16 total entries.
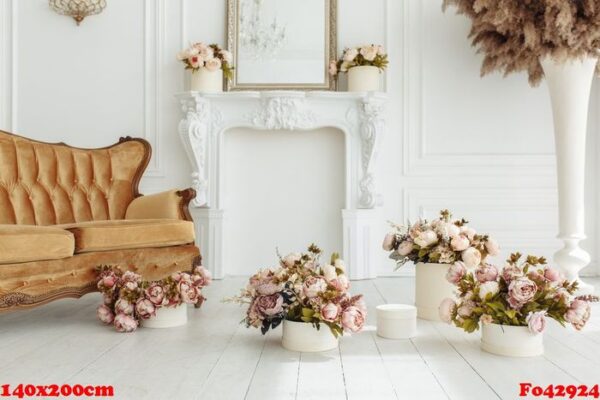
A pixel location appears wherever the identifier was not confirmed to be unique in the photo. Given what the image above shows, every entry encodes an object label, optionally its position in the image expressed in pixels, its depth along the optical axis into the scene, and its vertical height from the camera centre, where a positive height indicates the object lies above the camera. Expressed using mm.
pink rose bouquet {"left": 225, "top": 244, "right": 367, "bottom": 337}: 2021 -361
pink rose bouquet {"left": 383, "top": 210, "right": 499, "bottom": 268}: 2525 -201
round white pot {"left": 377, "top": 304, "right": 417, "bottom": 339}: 2287 -499
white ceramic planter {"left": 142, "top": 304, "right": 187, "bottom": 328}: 2509 -533
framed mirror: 4195 +1183
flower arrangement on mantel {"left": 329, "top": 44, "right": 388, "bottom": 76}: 3982 +1027
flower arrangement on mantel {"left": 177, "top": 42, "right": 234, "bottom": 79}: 3982 +1025
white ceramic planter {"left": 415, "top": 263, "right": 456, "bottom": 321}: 2619 -413
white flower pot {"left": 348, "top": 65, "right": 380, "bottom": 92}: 4012 +882
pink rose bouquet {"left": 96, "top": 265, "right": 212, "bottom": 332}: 2432 -424
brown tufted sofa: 2486 -117
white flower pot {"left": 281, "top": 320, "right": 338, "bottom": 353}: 2074 -509
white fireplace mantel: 4051 +468
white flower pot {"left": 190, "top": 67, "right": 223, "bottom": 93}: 4039 +867
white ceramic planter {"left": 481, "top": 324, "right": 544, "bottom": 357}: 2002 -504
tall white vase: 3389 +325
